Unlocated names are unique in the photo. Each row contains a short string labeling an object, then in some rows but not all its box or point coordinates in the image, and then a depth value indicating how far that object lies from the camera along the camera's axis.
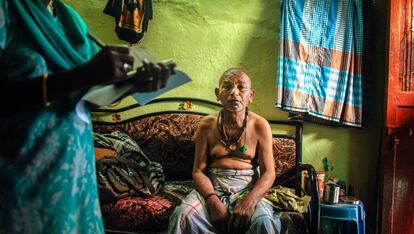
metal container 2.73
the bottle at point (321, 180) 2.94
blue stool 2.63
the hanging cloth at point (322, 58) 3.01
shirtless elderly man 2.16
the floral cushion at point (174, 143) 3.03
